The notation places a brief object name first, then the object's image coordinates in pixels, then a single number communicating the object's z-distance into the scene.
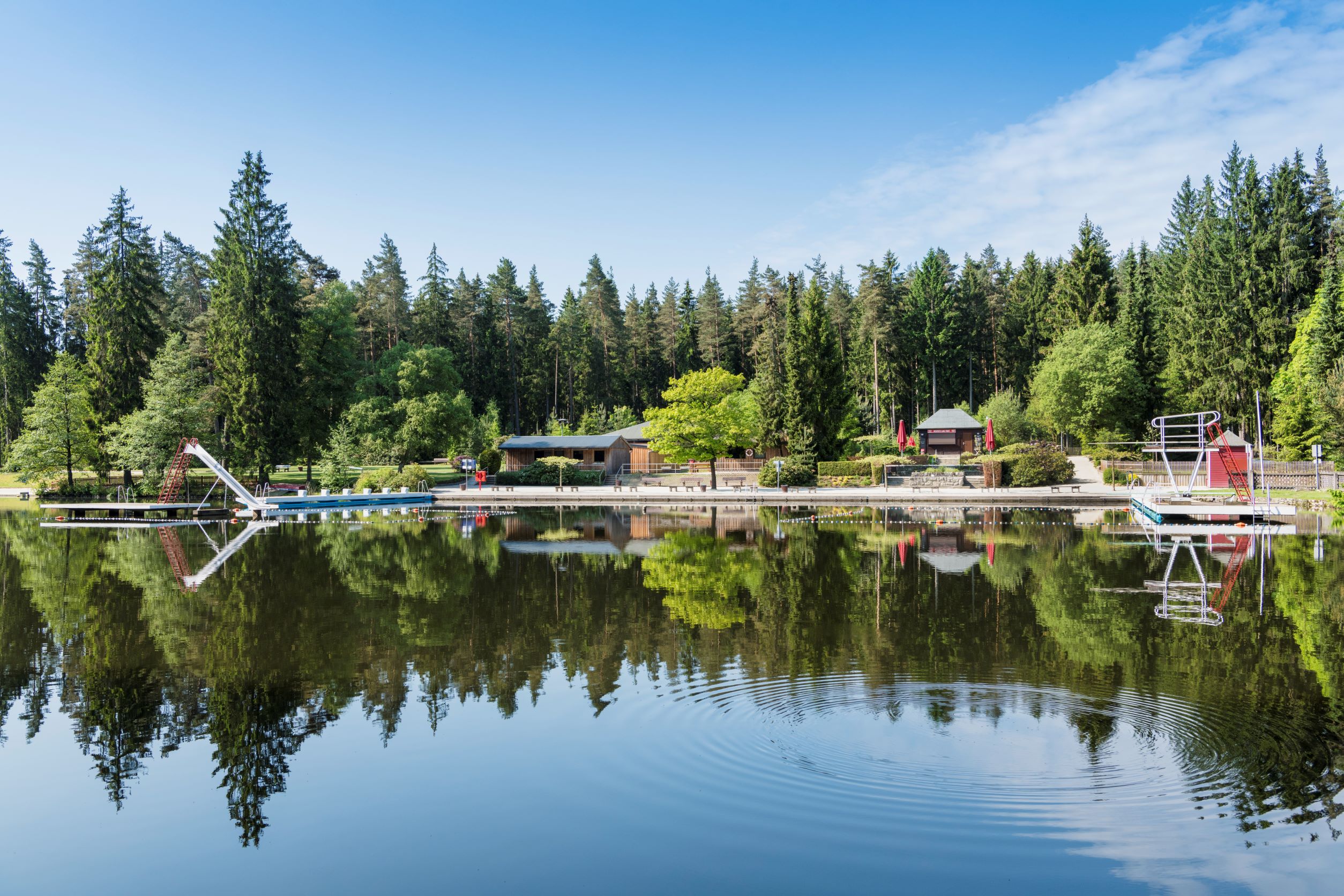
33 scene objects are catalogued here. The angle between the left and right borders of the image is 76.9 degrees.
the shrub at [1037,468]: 49.78
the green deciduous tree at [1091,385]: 60.38
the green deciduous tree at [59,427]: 50.91
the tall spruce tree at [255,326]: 51.62
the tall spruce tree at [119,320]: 51.81
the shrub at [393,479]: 53.47
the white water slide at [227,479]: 40.56
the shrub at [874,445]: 68.94
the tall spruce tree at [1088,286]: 66.88
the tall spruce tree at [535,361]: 90.25
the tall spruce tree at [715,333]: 90.19
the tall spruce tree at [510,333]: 88.69
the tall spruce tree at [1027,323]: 77.94
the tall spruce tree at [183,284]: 69.62
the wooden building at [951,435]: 63.19
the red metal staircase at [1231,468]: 34.66
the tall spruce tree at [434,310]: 83.75
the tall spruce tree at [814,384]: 56.94
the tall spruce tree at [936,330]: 79.38
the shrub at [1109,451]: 56.88
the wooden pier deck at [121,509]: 40.78
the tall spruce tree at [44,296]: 71.50
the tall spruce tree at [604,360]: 91.44
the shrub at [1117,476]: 51.38
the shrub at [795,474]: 54.69
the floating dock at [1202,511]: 32.69
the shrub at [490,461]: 65.69
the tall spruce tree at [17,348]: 64.81
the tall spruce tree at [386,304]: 80.56
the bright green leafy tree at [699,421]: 56.28
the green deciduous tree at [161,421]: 48.62
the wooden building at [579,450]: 65.94
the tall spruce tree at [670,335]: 93.25
